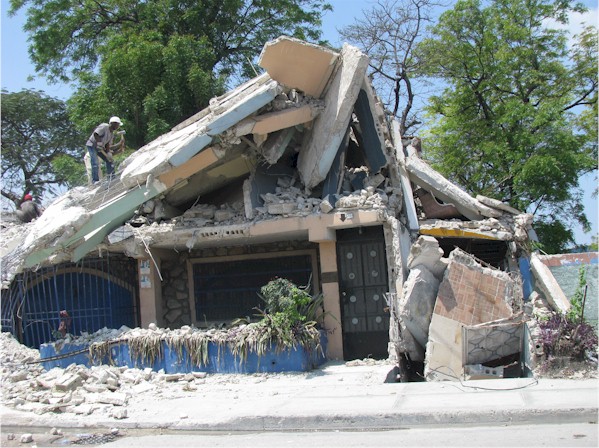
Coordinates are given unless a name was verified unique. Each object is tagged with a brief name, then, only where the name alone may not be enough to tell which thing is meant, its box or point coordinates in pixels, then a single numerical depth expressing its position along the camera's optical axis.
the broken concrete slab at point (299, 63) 10.46
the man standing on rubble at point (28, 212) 14.86
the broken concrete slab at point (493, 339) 9.34
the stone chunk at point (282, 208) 11.34
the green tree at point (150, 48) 18.91
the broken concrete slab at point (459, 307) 9.38
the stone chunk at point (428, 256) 9.88
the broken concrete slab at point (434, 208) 13.25
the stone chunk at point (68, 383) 8.99
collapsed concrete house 9.94
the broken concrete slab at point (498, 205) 12.70
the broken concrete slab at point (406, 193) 11.81
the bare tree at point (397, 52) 21.22
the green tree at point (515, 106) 17.17
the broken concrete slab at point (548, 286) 10.33
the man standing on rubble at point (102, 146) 12.06
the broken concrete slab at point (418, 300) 9.83
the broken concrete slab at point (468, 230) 12.26
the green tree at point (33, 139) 26.27
